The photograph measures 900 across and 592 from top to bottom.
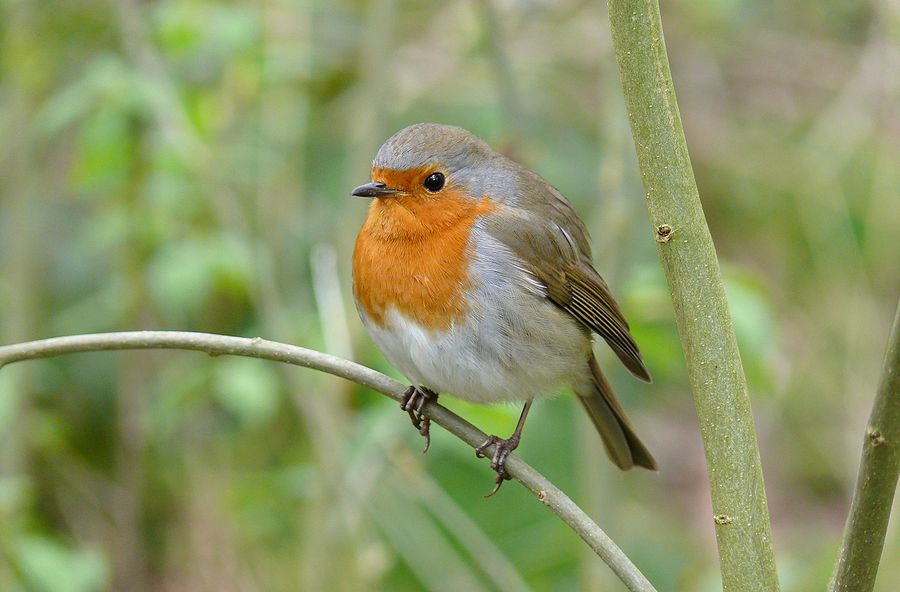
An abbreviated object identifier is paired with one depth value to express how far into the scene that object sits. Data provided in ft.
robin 12.53
